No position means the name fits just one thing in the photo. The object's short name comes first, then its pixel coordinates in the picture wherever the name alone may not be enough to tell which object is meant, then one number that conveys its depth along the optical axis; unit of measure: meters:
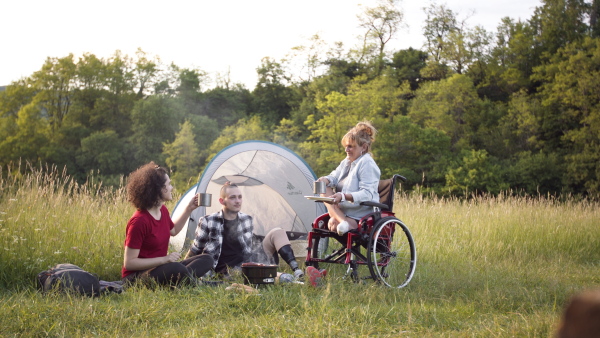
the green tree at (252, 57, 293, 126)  37.91
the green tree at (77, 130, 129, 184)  36.31
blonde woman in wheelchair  4.48
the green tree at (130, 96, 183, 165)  37.50
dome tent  5.82
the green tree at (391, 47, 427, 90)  32.19
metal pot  3.96
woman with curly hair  3.91
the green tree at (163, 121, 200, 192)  35.00
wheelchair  4.38
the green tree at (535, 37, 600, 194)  24.41
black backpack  3.71
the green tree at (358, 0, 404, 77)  33.91
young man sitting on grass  4.78
